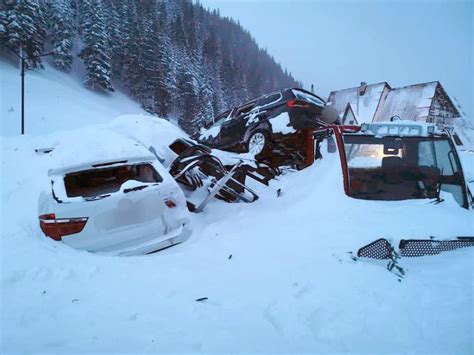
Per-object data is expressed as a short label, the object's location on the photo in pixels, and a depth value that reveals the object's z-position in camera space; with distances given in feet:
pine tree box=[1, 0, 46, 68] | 79.87
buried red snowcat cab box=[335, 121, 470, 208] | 11.64
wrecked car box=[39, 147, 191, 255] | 9.03
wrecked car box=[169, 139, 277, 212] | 15.78
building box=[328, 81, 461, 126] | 80.59
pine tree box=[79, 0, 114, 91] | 98.73
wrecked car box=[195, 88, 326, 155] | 21.50
